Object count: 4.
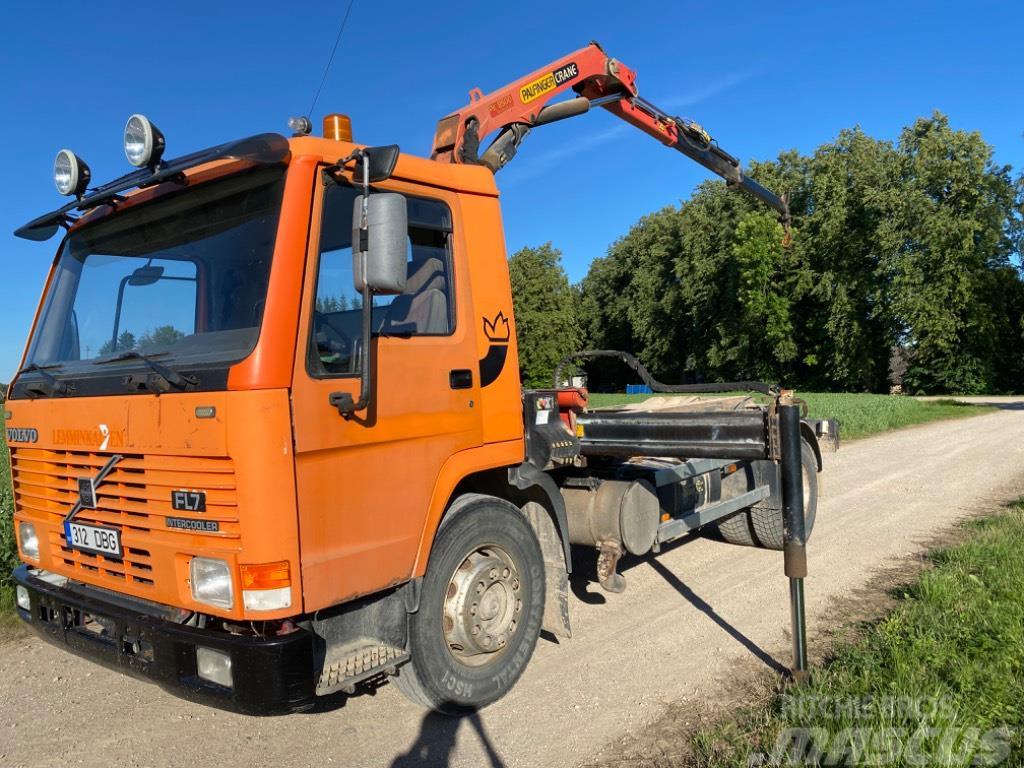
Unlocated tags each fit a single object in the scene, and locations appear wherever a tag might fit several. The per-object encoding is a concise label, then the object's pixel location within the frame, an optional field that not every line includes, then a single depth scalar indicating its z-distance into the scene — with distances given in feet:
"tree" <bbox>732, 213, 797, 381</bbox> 139.54
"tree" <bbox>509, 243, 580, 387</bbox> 169.89
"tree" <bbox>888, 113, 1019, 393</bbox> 127.13
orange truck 9.43
